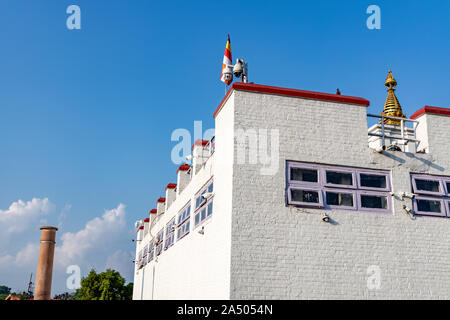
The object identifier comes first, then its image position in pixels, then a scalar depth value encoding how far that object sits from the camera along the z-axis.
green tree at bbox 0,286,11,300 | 194.62
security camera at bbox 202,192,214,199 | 15.95
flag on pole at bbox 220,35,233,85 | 18.22
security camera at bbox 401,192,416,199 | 14.98
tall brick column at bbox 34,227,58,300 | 26.88
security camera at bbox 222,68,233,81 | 18.22
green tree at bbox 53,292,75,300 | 98.18
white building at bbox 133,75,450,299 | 13.56
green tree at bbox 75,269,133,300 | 55.09
